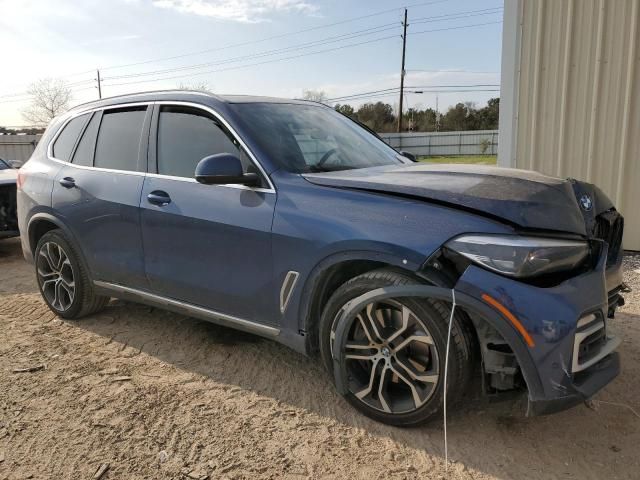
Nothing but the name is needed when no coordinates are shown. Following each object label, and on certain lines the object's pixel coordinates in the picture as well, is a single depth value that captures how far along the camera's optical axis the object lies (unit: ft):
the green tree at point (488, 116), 168.17
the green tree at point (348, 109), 163.32
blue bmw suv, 7.82
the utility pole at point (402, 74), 140.05
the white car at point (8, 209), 24.36
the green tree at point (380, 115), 169.02
